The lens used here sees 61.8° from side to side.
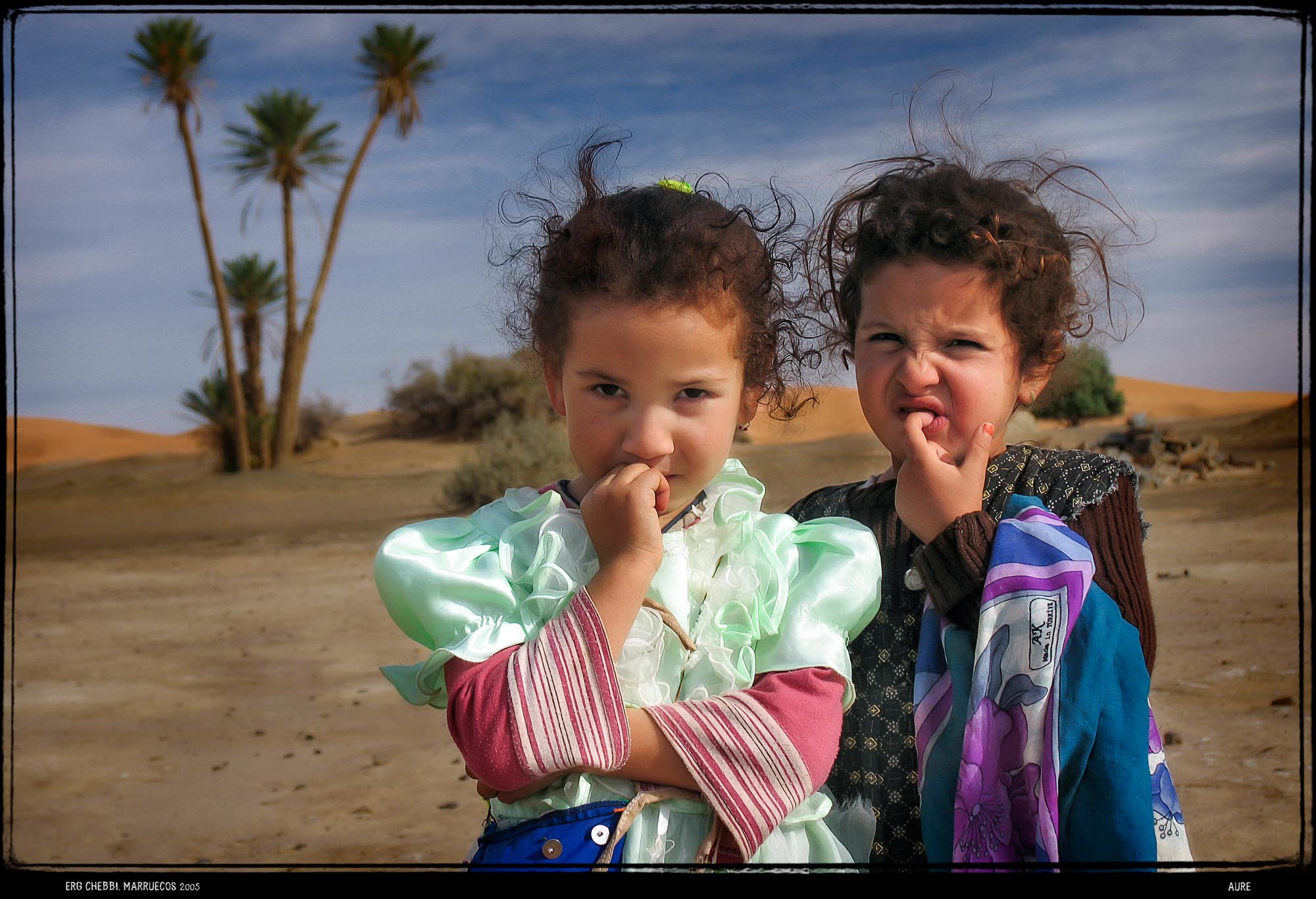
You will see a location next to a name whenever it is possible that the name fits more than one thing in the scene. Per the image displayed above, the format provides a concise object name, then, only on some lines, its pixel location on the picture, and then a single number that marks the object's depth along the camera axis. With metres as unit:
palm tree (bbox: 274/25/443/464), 22.98
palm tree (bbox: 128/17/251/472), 21.41
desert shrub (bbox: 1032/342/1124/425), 19.86
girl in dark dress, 2.14
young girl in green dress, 1.87
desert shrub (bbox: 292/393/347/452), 26.53
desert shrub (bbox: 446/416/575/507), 15.95
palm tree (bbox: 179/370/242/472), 22.42
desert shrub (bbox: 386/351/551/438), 24.45
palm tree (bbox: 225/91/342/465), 23.84
